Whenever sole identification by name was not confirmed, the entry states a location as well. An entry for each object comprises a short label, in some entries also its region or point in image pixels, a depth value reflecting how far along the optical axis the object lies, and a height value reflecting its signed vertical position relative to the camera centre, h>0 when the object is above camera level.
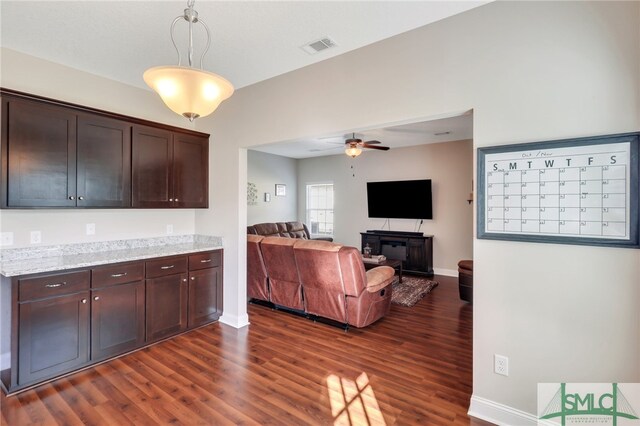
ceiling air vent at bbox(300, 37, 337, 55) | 2.65 +1.50
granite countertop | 2.55 -0.42
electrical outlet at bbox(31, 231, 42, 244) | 2.89 -0.24
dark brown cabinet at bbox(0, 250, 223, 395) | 2.38 -0.92
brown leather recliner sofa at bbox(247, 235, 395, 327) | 3.49 -0.82
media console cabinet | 6.41 -0.74
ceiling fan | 5.25 +1.20
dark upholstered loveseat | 6.55 -0.38
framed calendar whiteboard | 1.70 +0.14
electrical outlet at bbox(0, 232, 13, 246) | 2.71 -0.24
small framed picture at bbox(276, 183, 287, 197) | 8.09 +0.63
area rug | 4.69 -1.31
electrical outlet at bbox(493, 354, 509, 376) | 2.07 -1.03
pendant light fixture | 1.60 +0.69
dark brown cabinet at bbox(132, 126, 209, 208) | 3.38 +0.52
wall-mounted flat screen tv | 6.57 +0.32
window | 8.27 +0.12
